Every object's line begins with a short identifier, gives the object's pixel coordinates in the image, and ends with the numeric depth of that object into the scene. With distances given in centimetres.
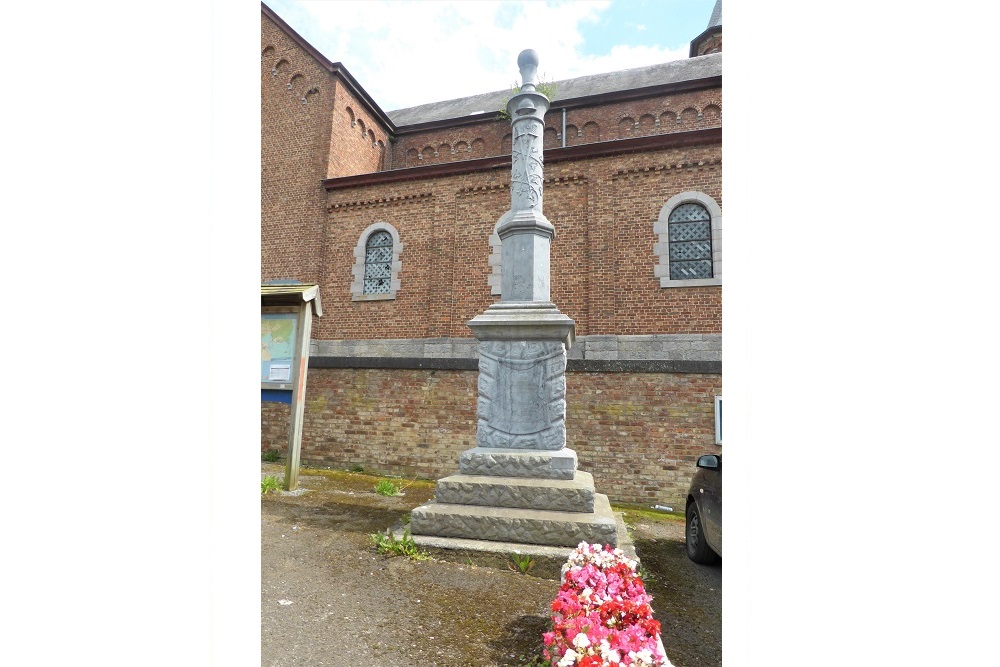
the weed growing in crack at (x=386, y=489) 691
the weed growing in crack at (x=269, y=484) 632
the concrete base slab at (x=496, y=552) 343
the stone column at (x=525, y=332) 427
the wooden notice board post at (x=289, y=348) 636
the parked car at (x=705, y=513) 392
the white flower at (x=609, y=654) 156
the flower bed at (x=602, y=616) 161
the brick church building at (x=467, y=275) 793
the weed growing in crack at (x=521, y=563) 342
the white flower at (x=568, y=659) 162
